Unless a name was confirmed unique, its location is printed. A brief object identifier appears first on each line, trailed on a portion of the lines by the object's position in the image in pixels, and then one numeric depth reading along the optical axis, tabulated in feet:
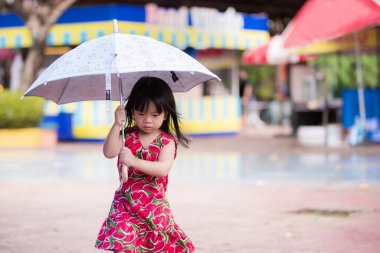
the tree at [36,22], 62.59
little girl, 14.14
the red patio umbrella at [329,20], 44.75
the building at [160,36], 63.67
